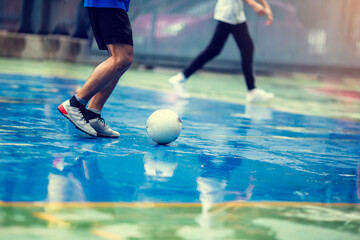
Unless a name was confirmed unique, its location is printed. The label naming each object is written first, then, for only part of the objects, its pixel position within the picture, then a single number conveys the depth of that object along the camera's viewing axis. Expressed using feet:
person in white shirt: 56.36
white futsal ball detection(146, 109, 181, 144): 32.56
